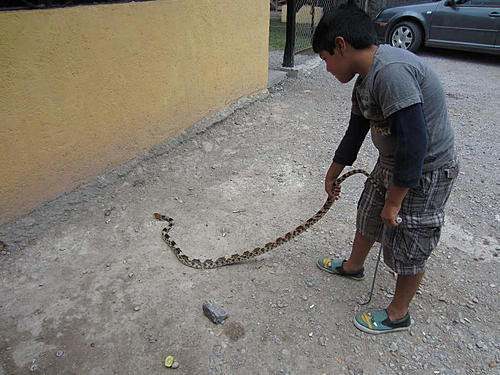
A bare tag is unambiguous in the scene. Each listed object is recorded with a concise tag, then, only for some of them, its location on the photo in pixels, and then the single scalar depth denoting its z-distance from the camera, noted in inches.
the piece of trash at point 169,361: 99.0
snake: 132.6
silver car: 376.2
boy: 76.7
